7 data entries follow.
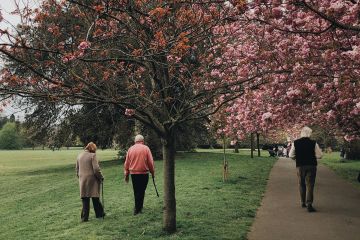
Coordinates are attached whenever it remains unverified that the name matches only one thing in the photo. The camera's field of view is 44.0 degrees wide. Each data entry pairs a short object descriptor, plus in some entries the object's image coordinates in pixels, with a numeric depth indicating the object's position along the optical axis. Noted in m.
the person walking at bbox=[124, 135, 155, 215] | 10.68
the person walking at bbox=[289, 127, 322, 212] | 10.63
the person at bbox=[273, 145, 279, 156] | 50.47
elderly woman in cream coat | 10.49
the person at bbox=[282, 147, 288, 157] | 48.99
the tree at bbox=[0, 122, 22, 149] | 119.75
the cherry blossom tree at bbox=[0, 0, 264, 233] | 6.88
